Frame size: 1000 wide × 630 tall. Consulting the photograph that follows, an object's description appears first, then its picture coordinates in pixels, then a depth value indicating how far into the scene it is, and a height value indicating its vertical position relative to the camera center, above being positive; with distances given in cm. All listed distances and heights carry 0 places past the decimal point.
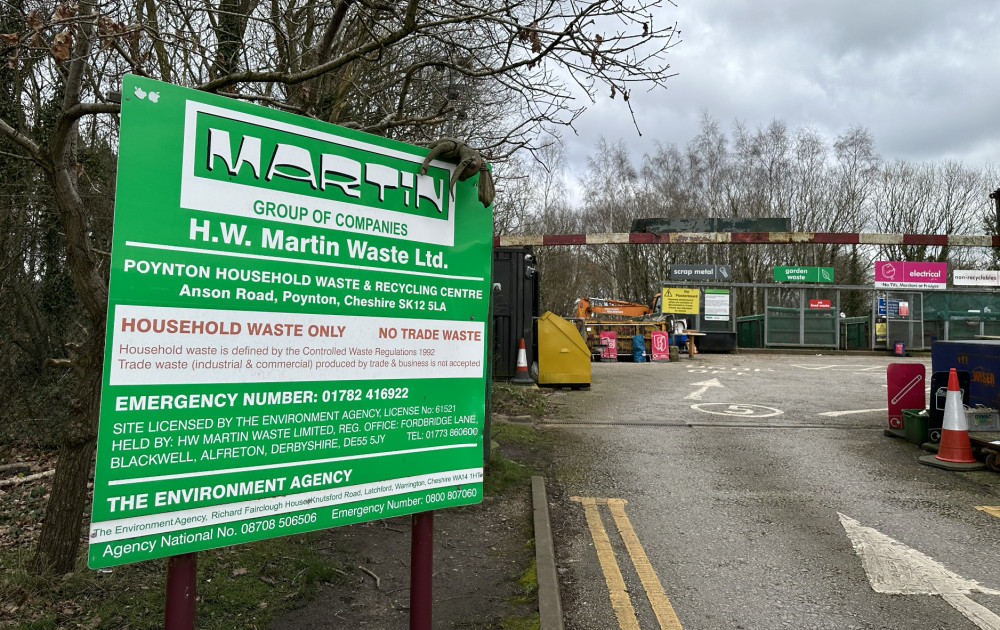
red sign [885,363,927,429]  888 -59
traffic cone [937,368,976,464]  713 -92
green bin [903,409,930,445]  816 -101
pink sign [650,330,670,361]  2428 -28
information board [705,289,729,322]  3162 +184
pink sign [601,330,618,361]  2472 -25
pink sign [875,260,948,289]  3316 +405
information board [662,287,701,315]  3155 +208
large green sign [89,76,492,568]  177 +0
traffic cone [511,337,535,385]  1320 -70
